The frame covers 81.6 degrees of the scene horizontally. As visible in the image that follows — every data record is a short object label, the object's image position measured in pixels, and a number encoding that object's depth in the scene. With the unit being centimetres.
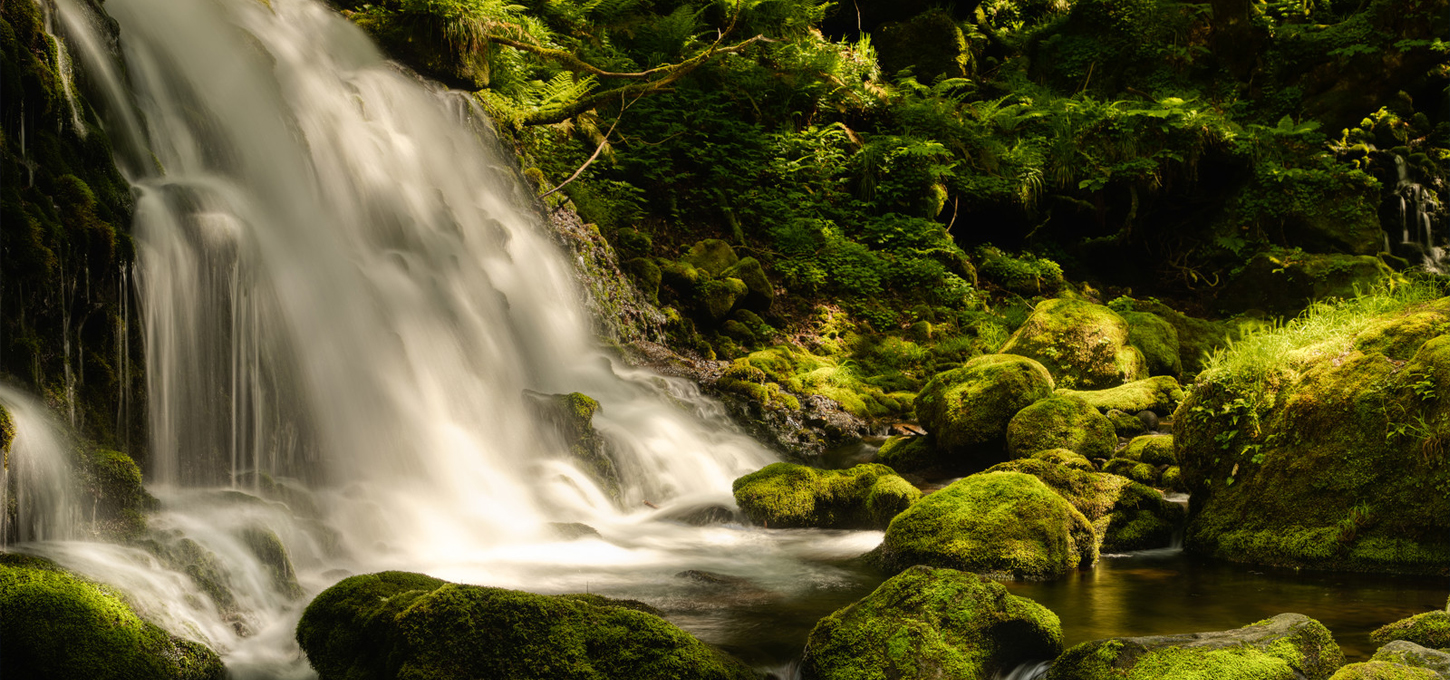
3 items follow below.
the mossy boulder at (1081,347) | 1061
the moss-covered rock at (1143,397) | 930
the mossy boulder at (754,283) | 1242
